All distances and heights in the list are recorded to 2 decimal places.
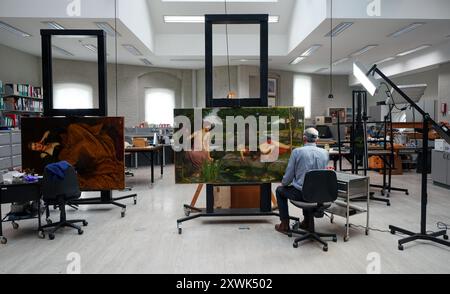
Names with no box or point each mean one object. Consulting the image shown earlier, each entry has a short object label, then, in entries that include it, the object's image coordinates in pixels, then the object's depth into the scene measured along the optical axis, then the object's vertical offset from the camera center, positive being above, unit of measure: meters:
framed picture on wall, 13.18 +1.58
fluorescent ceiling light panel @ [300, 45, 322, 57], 9.50 +2.26
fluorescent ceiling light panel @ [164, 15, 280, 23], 9.36 +3.05
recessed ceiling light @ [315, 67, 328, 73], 13.20 +2.32
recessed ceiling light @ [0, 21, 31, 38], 7.21 +2.18
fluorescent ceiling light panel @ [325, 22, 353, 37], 7.27 +2.21
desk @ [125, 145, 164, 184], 7.54 -0.45
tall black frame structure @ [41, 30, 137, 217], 5.15 +0.74
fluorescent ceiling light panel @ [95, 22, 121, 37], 7.12 +2.18
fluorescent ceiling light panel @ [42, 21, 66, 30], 6.97 +2.17
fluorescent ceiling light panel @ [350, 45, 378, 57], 9.57 +2.27
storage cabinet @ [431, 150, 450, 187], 6.86 -0.79
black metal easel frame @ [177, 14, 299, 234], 4.65 +0.59
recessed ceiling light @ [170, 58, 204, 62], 11.12 +2.26
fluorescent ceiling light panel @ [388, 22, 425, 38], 7.37 +2.24
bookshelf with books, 8.77 +0.70
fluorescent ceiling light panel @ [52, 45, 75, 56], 9.55 +2.26
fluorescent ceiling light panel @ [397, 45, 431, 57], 9.81 +2.32
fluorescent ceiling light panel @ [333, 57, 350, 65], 11.20 +2.28
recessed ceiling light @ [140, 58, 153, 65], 11.17 +2.27
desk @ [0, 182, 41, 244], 3.97 -0.75
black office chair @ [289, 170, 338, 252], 3.55 -0.67
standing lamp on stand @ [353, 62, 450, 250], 3.62 -0.06
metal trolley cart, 3.97 -0.76
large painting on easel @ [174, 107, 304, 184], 4.45 -0.19
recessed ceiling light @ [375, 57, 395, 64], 11.40 +2.33
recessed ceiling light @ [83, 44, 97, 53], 9.28 +2.26
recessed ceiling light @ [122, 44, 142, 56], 9.23 +2.23
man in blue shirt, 3.85 -0.40
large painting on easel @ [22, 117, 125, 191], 4.97 -0.26
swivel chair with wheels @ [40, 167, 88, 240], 4.04 -0.76
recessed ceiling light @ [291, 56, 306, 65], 11.07 +2.27
